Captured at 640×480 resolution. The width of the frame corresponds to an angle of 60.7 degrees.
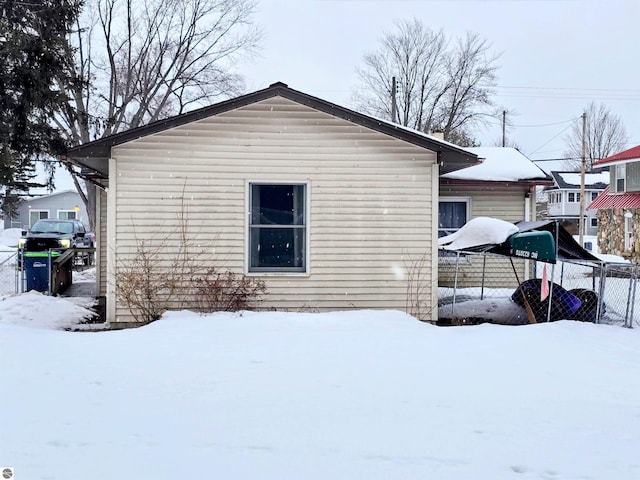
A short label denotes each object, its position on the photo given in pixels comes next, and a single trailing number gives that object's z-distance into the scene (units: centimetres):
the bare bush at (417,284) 910
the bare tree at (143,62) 2630
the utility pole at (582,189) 2995
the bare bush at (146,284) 867
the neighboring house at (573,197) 4869
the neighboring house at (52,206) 5012
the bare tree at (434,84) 3738
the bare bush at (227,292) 873
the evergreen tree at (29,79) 1505
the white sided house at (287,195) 877
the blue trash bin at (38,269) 1220
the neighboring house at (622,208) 2467
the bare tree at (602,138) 5875
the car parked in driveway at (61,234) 1844
